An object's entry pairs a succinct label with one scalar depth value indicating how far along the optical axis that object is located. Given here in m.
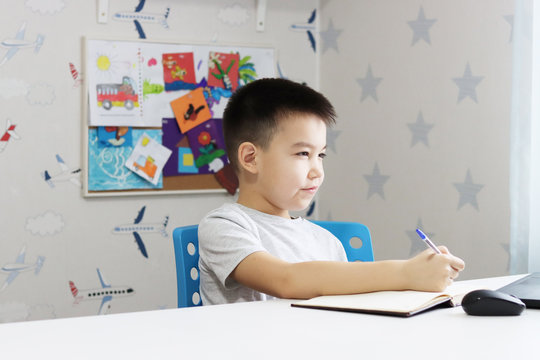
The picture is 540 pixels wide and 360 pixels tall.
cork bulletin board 2.37
